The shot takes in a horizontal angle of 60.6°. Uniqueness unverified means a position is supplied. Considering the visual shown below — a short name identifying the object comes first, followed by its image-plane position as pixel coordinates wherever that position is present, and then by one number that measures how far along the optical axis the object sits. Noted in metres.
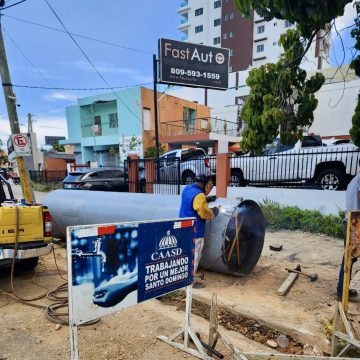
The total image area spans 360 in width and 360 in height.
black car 13.02
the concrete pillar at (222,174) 8.98
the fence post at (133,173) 12.18
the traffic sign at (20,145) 8.77
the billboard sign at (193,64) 13.80
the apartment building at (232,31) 47.00
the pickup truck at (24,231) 4.27
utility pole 9.34
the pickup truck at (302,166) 8.81
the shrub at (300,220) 7.64
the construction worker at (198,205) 4.26
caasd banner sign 2.22
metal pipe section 4.82
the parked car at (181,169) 10.96
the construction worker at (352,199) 3.78
